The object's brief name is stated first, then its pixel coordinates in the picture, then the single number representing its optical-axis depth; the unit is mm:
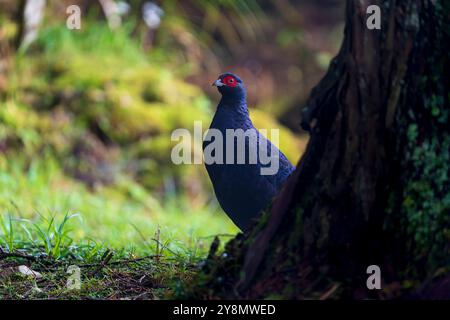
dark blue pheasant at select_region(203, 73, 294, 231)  7578
